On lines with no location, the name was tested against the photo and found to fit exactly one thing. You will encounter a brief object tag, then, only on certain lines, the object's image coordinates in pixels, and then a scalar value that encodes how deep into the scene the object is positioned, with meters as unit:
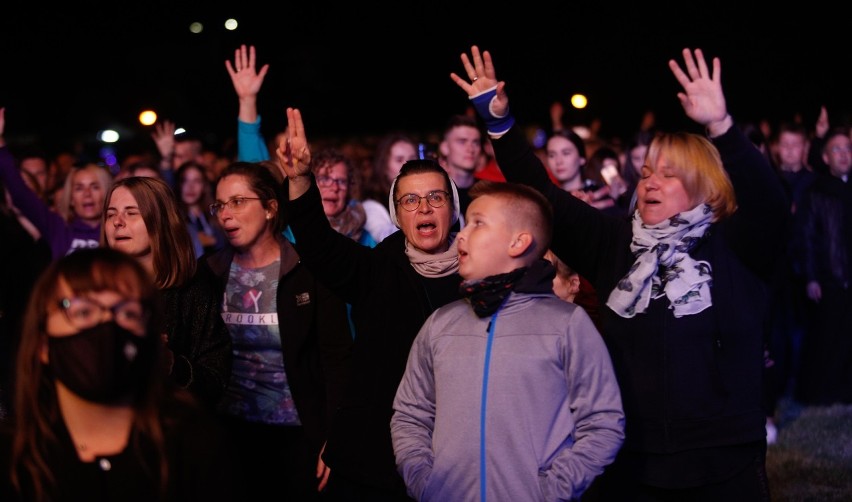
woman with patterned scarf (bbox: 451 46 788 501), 4.02
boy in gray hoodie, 3.52
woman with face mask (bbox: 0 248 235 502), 2.69
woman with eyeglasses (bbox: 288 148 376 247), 6.62
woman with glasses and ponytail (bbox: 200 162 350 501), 5.04
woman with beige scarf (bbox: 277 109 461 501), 4.29
